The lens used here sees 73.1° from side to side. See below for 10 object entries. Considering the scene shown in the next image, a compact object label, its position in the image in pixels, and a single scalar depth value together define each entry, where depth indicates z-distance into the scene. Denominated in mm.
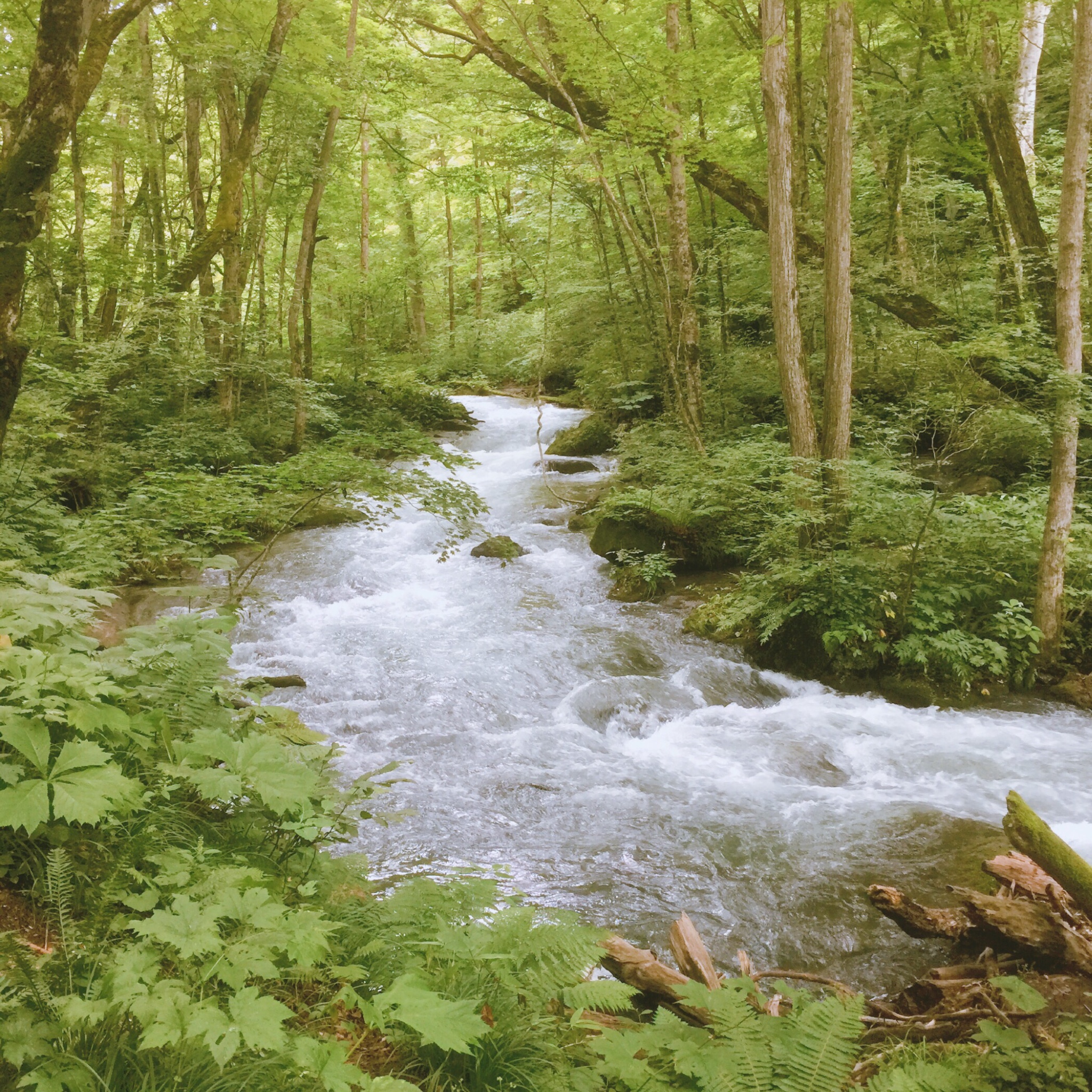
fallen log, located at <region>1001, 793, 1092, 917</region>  3684
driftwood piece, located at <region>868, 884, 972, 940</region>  4277
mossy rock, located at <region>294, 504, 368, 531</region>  13141
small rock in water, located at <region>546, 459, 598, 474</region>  16469
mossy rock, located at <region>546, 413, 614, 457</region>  17484
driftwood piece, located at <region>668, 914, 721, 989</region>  3701
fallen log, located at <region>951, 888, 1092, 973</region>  3646
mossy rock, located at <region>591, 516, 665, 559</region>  11320
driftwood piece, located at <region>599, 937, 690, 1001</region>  3609
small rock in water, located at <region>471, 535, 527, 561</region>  11797
